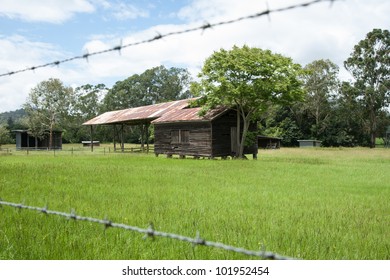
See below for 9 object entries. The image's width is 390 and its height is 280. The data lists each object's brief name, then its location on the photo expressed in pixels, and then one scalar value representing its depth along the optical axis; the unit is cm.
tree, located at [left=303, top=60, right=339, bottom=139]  5828
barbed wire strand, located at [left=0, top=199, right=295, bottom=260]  225
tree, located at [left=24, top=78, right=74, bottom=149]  5241
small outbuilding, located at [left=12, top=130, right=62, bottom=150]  5428
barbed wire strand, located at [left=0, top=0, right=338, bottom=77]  300
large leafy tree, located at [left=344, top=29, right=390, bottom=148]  5494
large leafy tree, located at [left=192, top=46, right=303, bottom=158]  2659
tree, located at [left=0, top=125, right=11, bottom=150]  5698
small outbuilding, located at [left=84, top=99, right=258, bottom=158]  2909
